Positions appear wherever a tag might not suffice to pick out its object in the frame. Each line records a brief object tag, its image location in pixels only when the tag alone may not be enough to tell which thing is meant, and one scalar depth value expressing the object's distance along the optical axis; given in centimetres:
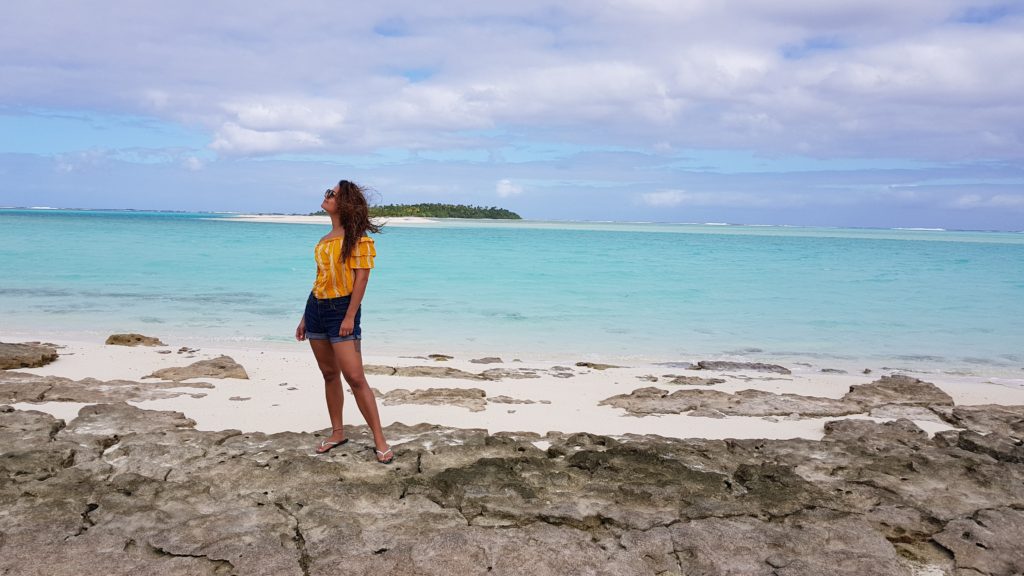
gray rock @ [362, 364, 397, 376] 704
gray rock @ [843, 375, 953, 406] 620
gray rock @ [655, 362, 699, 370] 861
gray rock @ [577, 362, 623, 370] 803
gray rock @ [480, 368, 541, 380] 703
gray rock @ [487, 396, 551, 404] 590
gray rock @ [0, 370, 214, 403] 540
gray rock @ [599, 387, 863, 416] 571
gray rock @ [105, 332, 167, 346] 848
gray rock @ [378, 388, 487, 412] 573
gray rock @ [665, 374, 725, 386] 705
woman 397
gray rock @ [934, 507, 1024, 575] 298
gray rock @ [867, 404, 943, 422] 565
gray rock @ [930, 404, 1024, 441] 515
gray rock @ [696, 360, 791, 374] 838
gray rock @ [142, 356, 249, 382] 645
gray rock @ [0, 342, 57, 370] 665
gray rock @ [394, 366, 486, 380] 704
